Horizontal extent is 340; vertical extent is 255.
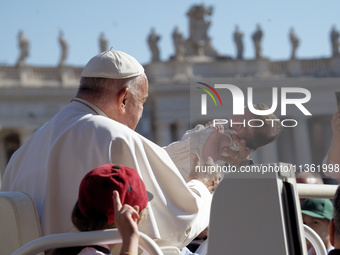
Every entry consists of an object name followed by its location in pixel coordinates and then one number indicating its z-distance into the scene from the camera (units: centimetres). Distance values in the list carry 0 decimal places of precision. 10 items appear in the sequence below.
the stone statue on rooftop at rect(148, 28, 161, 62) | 4021
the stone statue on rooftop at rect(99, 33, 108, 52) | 3750
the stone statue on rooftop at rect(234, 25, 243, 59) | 4100
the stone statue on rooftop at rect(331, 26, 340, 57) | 4131
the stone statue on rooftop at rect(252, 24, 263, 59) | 4142
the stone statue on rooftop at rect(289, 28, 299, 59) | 4069
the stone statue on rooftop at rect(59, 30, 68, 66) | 3864
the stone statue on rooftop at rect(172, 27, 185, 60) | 4172
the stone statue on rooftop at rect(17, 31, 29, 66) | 3734
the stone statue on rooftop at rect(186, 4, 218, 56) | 4341
